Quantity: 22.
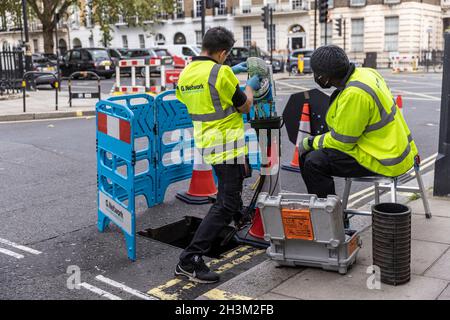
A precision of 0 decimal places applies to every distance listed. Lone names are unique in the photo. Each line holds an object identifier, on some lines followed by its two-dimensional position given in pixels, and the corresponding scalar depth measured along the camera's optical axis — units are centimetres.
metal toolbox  388
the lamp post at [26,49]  2011
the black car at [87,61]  3039
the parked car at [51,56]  3196
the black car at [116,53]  3322
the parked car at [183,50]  3312
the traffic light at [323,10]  2738
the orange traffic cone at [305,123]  776
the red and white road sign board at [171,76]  1798
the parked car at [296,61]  3394
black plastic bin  375
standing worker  405
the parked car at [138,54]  3169
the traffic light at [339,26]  4034
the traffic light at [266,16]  3019
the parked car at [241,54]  3274
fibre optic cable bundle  447
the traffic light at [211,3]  1995
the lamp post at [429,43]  3782
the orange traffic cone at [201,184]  637
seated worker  413
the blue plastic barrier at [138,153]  447
